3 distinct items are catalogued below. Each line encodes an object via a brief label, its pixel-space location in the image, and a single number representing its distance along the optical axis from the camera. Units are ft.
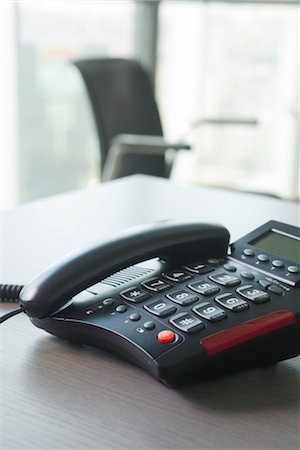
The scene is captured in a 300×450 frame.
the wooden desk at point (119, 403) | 2.35
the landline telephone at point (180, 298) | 2.55
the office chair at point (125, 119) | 8.37
